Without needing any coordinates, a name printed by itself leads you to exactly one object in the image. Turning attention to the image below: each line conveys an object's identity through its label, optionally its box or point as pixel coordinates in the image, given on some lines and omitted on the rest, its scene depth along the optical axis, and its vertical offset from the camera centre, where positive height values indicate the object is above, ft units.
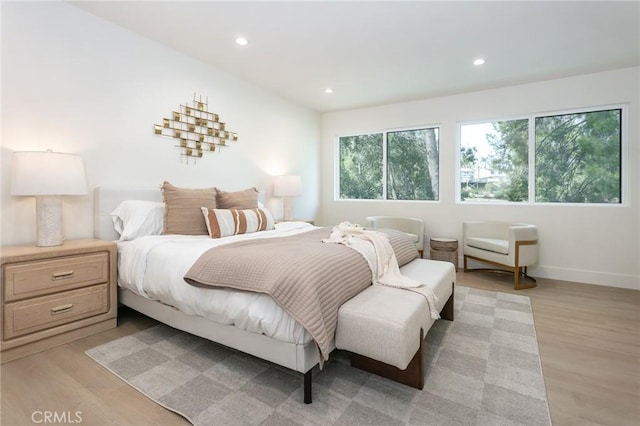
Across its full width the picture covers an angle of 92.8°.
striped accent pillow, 9.08 -0.34
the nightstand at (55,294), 6.24 -1.88
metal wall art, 10.70 +3.03
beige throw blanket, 4.98 -1.21
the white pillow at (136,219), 8.58 -0.24
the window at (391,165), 16.08 +2.56
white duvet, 5.21 -1.63
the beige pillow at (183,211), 8.98 -0.01
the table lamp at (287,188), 14.66 +1.08
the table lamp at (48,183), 6.88 +0.66
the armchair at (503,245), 11.75 -1.44
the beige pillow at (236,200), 10.66 +0.39
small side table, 13.82 -1.77
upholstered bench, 4.98 -2.06
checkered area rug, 4.87 -3.24
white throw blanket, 6.50 -1.16
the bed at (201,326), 5.16 -2.38
